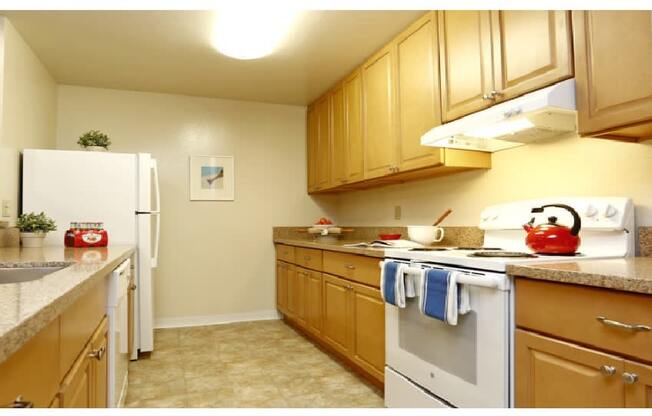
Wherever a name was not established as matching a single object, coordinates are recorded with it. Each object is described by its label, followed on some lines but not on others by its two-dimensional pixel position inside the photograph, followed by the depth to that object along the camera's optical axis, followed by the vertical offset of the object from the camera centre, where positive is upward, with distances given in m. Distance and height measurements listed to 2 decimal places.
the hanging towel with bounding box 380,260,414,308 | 2.01 -0.29
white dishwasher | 1.79 -0.49
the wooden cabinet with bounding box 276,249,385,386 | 2.44 -0.59
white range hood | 1.66 +0.44
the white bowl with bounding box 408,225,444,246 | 2.74 -0.09
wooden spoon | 2.82 +0.03
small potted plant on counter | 2.62 -0.02
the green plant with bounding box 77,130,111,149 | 3.29 +0.64
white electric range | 1.54 -0.41
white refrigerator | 2.96 +0.20
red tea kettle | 1.72 -0.07
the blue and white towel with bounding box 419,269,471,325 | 1.69 -0.30
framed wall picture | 4.25 +0.44
